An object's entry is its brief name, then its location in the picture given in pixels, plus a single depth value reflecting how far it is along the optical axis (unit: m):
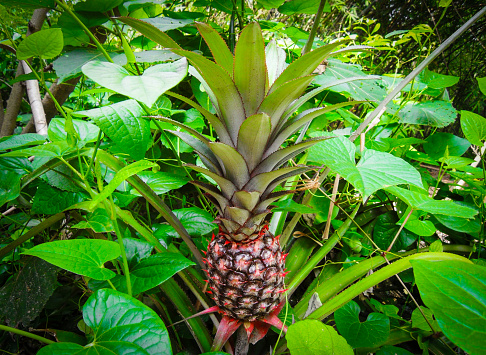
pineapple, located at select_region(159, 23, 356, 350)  0.43
